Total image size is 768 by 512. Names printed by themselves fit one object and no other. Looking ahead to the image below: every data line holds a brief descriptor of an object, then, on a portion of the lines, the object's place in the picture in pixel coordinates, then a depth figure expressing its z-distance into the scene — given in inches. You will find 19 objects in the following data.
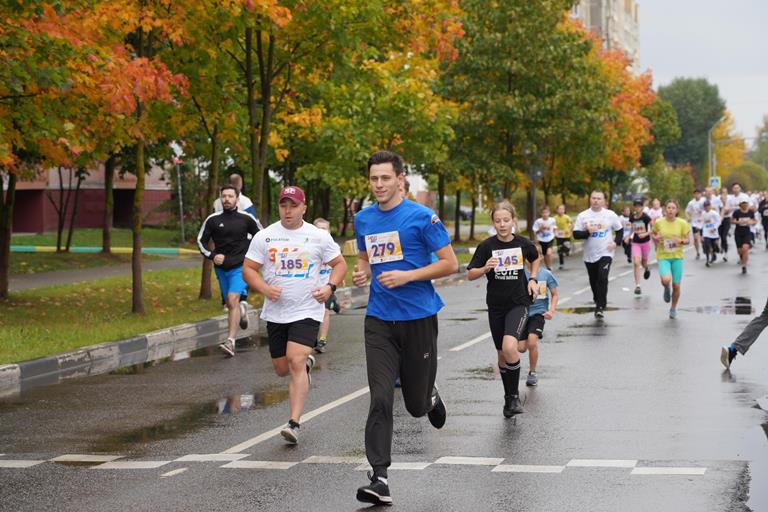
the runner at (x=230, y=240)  622.8
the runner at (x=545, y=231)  1230.9
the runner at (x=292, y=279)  385.1
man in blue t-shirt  304.7
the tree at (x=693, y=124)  5022.1
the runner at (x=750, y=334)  495.8
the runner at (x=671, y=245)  760.3
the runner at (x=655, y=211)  1387.9
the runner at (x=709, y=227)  1302.9
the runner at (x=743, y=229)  1162.6
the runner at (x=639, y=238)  982.7
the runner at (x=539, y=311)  462.6
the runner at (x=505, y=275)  430.3
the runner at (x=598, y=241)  754.2
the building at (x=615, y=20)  4800.7
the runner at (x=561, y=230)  1354.6
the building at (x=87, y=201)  1840.6
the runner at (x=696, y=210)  1365.7
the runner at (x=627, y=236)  1298.1
